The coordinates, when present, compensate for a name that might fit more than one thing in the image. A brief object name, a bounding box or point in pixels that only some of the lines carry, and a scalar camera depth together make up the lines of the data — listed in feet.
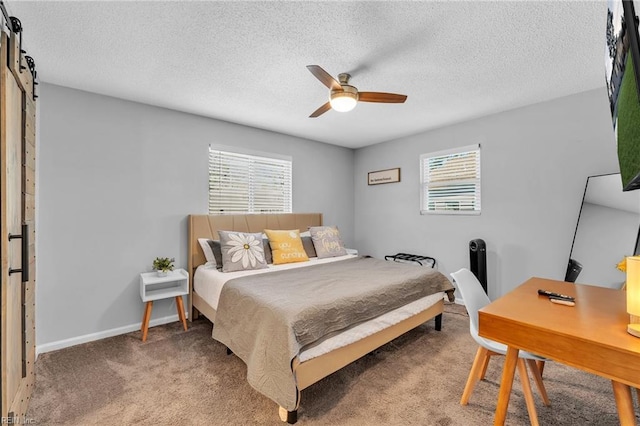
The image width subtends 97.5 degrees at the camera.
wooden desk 3.26
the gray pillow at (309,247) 12.48
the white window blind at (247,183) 12.17
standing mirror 8.01
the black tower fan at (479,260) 11.22
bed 5.57
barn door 4.18
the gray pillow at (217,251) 10.21
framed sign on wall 15.19
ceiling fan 7.10
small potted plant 9.68
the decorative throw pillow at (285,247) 11.12
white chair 5.25
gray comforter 5.64
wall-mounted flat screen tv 2.70
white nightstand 9.13
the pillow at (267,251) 11.21
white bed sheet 6.21
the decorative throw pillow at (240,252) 9.76
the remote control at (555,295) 4.92
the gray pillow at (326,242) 12.32
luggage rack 13.55
